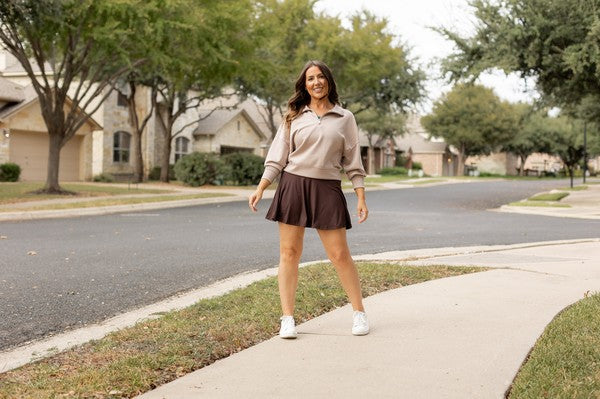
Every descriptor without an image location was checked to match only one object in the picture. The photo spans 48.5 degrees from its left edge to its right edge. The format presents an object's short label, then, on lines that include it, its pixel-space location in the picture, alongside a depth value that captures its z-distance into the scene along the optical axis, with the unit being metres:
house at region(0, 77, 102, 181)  31.33
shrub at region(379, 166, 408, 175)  65.93
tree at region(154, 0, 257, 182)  21.61
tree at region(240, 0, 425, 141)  33.03
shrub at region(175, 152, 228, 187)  32.03
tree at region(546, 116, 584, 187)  74.75
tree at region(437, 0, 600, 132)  19.34
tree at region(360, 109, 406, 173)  62.28
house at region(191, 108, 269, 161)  43.50
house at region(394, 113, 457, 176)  79.38
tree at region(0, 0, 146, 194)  19.19
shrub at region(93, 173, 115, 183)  35.72
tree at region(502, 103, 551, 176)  72.81
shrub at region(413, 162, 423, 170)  77.38
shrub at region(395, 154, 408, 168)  75.75
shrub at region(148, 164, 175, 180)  38.47
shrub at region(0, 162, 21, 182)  30.42
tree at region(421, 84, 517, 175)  69.19
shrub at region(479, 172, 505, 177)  74.56
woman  4.83
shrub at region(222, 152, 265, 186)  32.91
